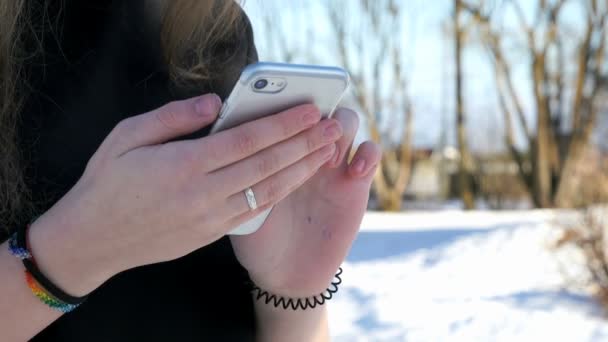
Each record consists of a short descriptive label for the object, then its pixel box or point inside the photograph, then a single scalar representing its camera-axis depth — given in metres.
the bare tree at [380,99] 13.94
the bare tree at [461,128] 12.75
